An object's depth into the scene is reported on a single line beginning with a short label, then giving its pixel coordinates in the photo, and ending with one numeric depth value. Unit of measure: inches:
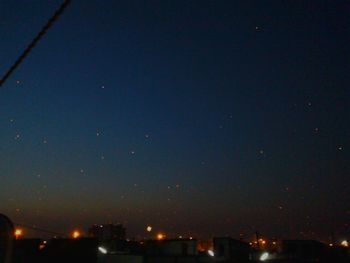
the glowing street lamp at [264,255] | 1738.7
